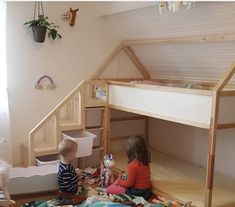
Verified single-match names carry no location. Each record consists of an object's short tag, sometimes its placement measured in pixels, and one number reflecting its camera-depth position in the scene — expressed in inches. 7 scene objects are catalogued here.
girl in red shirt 92.5
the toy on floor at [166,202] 83.9
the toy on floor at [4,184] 76.6
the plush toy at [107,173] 101.1
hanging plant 107.6
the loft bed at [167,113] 80.1
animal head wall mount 115.0
